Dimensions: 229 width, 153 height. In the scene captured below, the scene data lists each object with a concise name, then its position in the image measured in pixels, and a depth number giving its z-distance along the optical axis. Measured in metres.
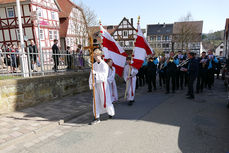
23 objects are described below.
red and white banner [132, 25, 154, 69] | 7.27
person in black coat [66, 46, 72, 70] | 9.11
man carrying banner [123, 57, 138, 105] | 7.41
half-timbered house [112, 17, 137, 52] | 47.03
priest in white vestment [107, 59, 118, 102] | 6.52
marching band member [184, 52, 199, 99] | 8.09
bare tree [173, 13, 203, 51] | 36.34
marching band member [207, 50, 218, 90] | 10.26
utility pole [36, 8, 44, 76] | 7.90
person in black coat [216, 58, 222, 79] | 14.54
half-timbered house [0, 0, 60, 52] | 25.14
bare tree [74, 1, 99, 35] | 24.89
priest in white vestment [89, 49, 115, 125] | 5.43
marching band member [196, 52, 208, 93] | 9.80
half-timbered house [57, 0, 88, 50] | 33.94
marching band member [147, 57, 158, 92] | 10.43
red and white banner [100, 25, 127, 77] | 6.96
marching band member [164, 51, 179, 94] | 9.51
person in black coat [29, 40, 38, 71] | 7.69
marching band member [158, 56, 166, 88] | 11.04
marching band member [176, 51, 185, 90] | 10.56
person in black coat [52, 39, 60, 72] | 8.40
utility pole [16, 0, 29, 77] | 7.22
